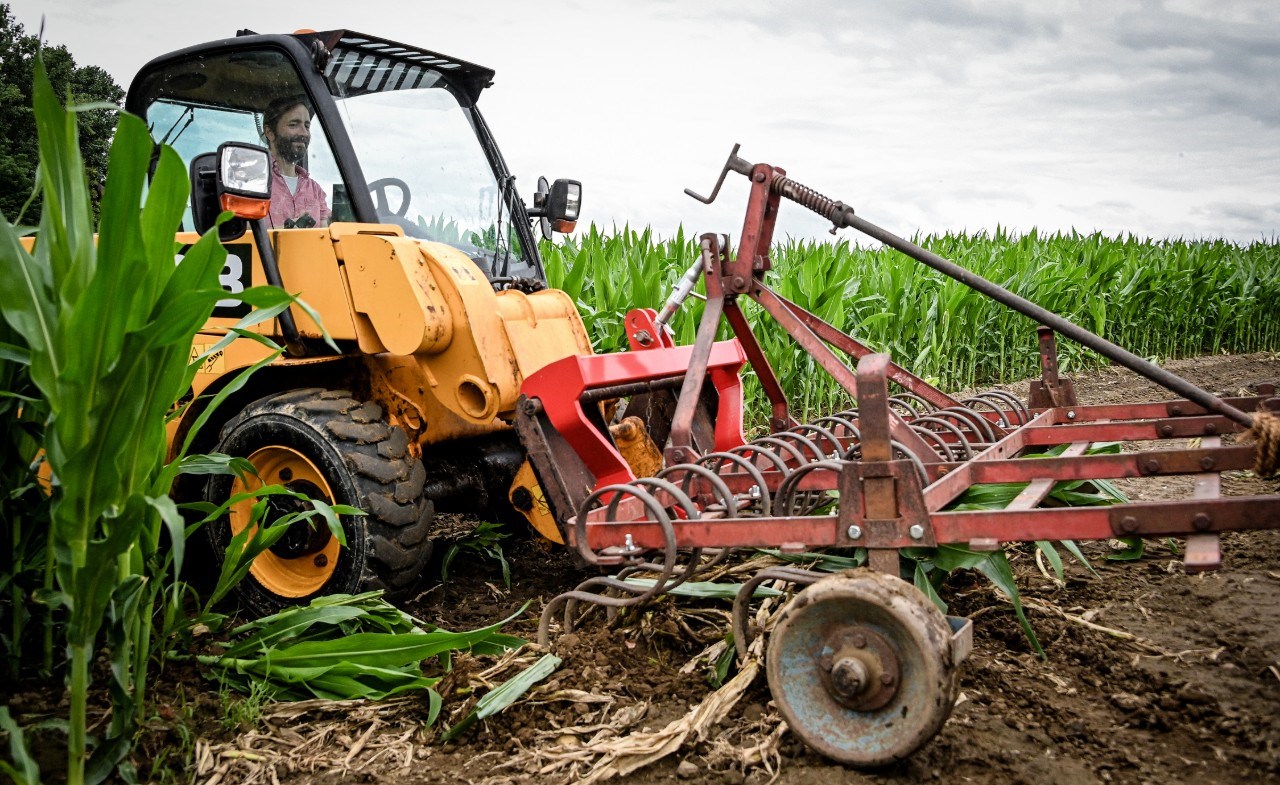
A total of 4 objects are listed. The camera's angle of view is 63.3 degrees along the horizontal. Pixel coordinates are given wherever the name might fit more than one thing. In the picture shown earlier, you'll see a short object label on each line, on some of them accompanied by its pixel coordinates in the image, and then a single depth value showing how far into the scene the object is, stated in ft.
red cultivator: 7.95
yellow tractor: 11.81
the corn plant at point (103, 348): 7.44
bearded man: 13.11
